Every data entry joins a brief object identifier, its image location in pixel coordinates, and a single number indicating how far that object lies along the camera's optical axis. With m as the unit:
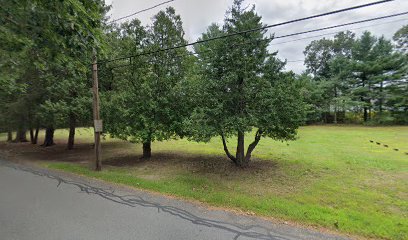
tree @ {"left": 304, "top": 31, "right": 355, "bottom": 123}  33.28
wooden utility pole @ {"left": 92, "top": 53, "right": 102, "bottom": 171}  9.83
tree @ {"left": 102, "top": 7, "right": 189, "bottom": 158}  10.57
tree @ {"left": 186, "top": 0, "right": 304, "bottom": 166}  8.28
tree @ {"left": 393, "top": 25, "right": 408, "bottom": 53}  33.49
